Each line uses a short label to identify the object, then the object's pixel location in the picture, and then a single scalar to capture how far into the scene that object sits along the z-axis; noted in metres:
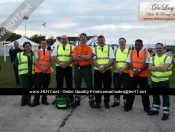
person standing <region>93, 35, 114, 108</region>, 4.98
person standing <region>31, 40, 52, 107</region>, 5.24
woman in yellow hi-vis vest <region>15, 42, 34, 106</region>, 5.24
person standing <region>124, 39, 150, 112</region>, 4.65
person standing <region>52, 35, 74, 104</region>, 5.16
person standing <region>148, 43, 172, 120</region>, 4.31
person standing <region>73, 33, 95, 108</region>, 4.98
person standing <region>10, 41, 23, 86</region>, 8.07
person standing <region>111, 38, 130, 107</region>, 4.98
